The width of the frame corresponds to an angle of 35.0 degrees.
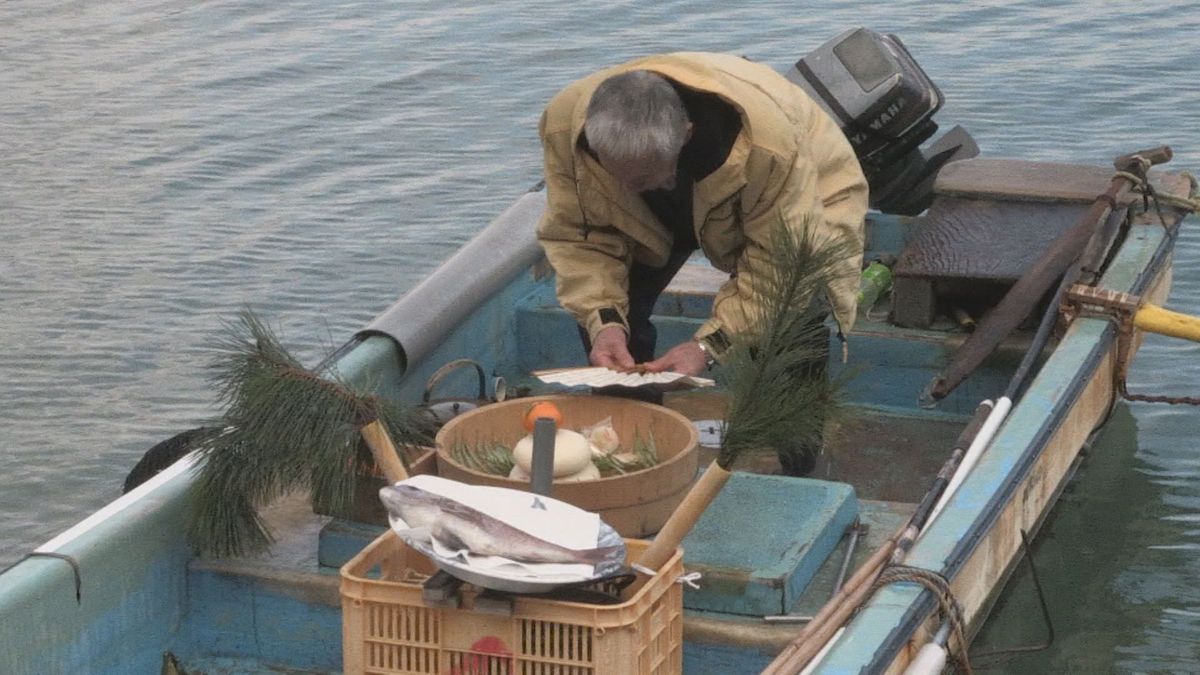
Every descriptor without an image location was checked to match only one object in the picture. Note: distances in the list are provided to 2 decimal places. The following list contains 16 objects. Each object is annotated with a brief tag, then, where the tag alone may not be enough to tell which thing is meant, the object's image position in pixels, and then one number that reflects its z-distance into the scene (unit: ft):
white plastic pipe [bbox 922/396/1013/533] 12.98
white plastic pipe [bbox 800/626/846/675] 10.82
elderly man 12.51
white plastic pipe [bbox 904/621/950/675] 11.14
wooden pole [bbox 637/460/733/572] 11.06
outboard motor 19.51
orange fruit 12.50
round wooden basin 12.32
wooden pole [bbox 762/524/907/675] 11.03
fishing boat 12.01
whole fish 10.36
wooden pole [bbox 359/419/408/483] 12.23
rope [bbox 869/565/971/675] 11.63
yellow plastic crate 10.51
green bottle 18.76
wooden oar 16.20
